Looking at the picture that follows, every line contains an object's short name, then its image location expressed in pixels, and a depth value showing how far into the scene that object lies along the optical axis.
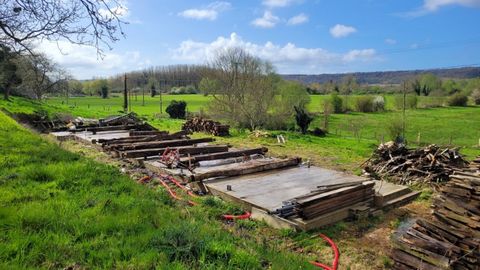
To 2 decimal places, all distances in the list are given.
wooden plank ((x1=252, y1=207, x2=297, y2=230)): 6.36
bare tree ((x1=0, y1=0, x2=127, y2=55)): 9.75
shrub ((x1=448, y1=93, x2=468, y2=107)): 60.53
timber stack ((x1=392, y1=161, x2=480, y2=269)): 4.45
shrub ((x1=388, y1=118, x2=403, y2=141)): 25.90
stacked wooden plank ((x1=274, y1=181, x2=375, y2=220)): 6.49
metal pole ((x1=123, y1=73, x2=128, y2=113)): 36.71
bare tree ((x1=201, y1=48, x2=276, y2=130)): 26.98
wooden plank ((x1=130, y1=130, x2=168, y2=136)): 17.28
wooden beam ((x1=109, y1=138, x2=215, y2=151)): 12.76
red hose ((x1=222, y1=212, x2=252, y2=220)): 6.74
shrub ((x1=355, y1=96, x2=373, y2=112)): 52.06
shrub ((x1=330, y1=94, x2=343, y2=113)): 50.03
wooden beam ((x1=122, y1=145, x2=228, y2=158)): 11.84
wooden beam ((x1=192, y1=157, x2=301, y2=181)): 8.91
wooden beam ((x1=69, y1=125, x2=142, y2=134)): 19.17
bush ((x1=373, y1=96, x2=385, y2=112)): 52.41
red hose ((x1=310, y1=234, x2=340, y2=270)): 5.06
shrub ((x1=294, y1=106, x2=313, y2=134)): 29.22
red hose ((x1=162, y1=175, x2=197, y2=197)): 8.32
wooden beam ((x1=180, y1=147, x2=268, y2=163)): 10.91
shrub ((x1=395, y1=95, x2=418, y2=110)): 53.46
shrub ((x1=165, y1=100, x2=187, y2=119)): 39.31
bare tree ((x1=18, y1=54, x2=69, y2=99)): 37.97
